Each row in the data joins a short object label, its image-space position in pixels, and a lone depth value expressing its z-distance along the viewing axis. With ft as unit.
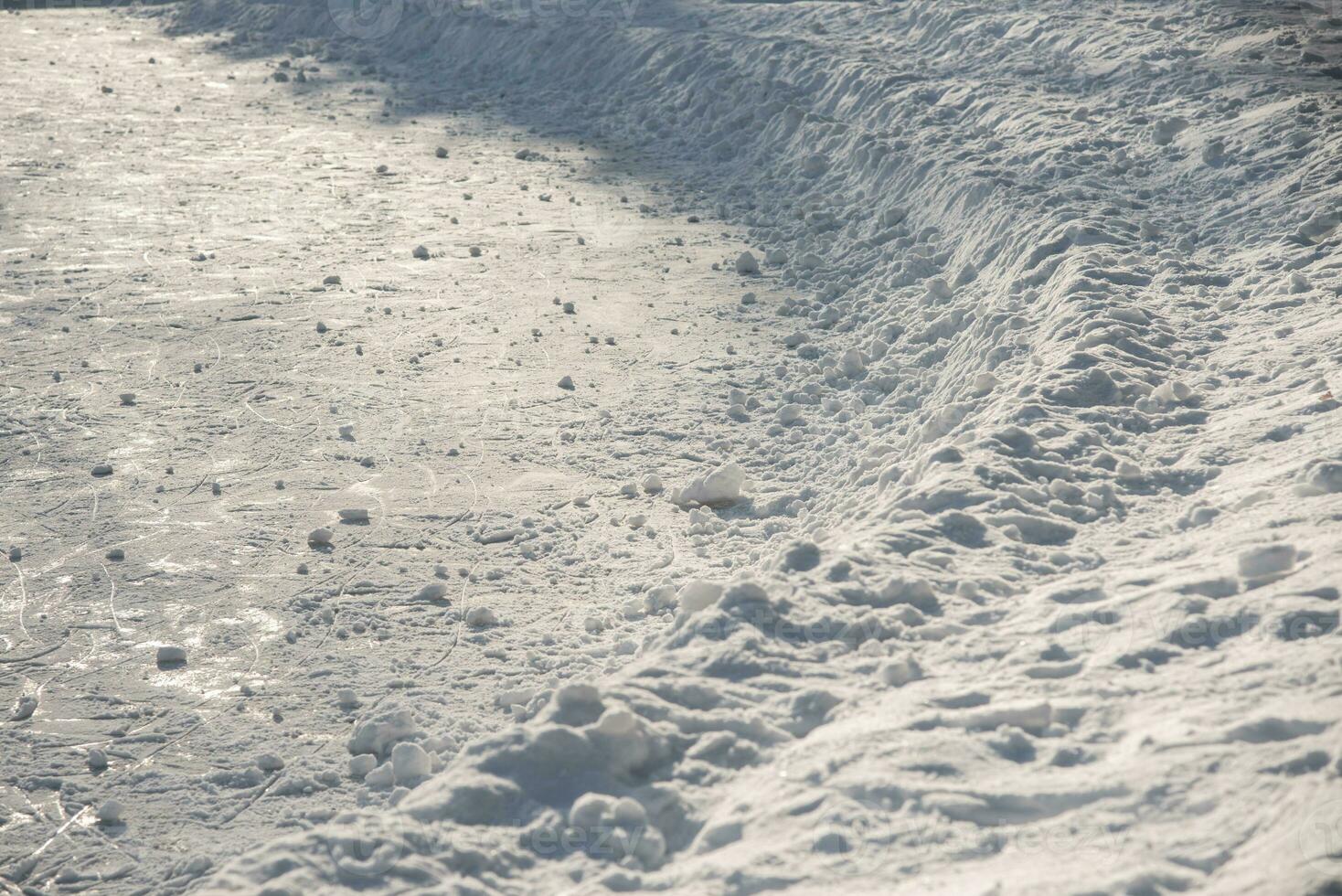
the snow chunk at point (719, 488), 16.26
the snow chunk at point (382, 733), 12.26
